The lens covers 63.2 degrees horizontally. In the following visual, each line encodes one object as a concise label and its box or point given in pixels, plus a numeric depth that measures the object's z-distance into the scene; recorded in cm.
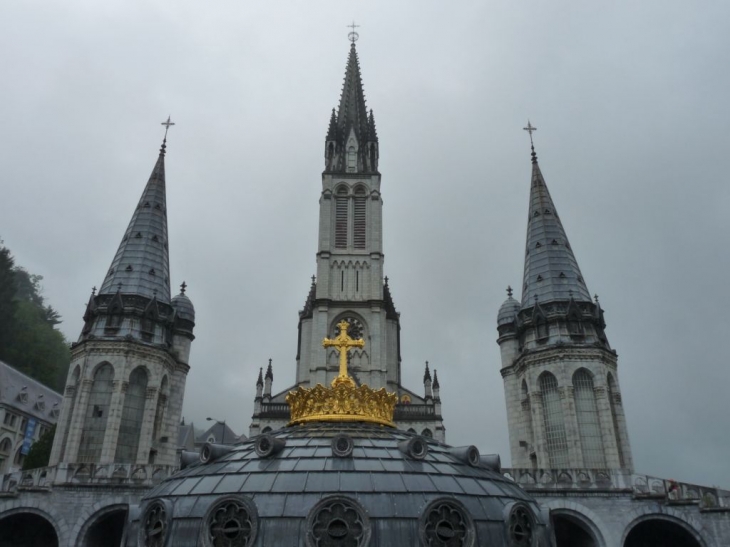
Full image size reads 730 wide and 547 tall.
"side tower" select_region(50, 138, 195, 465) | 3153
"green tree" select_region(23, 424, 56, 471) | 4216
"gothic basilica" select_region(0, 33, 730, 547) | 970
